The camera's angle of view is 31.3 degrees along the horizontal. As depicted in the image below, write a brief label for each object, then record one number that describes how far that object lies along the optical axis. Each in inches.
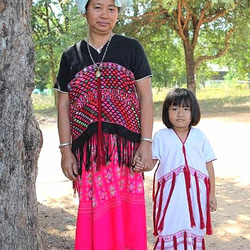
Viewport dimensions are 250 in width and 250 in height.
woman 93.4
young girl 109.7
